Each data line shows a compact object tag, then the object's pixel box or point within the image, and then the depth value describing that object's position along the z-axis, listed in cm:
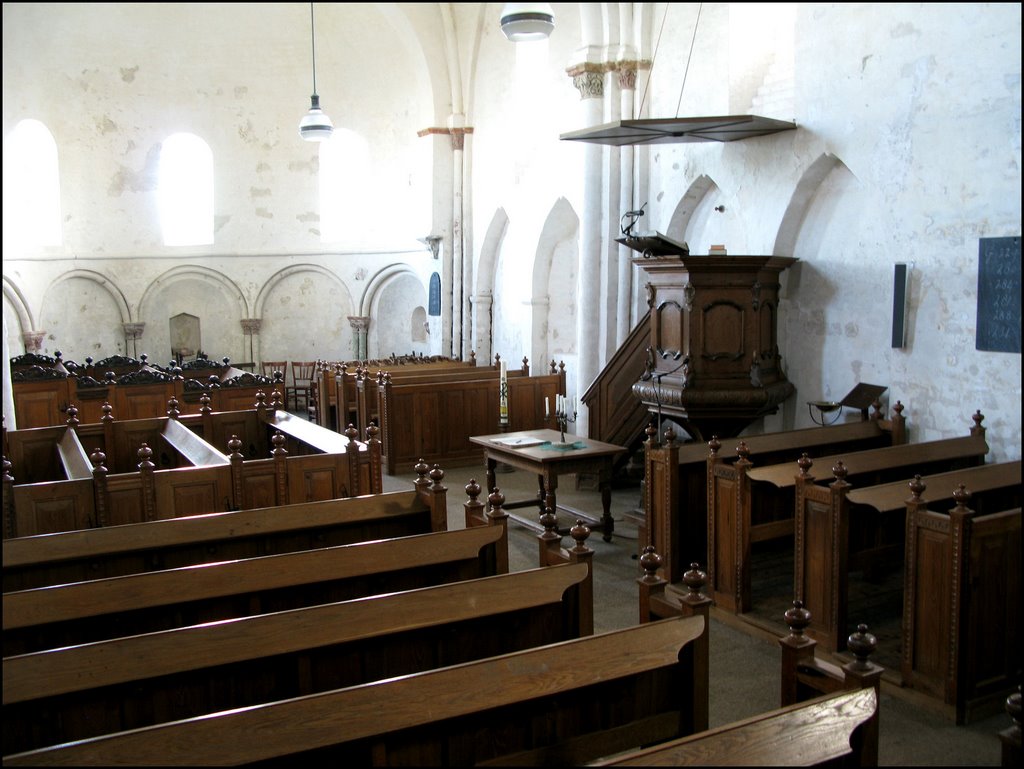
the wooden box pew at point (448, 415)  1095
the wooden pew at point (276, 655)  300
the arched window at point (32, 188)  1581
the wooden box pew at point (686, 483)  638
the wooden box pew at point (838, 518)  510
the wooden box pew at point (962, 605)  441
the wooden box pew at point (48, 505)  564
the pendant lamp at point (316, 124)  1250
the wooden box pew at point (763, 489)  579
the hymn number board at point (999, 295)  589
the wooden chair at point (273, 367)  1767
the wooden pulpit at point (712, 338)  767
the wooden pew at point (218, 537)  448
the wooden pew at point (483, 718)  246
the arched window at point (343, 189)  1798
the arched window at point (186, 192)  1781
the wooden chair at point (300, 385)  1666
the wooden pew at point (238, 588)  363
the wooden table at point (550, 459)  732
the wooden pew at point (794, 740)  243
